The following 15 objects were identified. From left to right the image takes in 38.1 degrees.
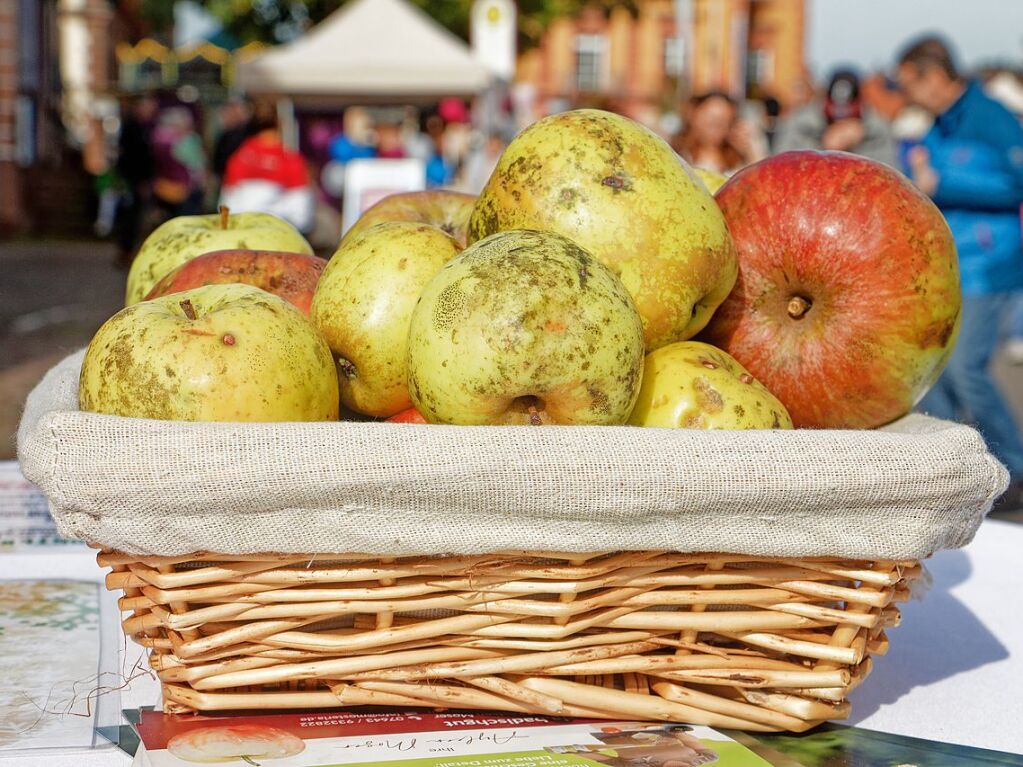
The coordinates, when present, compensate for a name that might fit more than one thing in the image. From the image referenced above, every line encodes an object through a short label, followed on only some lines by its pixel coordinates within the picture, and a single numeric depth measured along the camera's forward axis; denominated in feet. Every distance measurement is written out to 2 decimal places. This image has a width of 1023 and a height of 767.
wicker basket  1.40
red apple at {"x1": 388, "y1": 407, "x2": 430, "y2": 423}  1.69
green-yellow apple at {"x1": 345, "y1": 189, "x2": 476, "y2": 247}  2.04
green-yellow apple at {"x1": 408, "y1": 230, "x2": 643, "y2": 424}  1.49
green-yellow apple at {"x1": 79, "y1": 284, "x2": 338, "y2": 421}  1.49
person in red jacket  20.28
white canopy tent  28.18
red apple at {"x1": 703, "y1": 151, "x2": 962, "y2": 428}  1.78
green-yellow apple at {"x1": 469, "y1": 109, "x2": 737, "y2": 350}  1.72
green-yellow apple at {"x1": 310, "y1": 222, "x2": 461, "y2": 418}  1.72
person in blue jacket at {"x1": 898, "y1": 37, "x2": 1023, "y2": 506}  11.48
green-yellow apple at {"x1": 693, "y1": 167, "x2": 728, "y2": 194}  2.13
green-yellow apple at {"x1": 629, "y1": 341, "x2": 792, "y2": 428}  1.65
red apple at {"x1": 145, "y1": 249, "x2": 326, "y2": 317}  1.82
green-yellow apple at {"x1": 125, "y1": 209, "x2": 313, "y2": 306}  2.04
